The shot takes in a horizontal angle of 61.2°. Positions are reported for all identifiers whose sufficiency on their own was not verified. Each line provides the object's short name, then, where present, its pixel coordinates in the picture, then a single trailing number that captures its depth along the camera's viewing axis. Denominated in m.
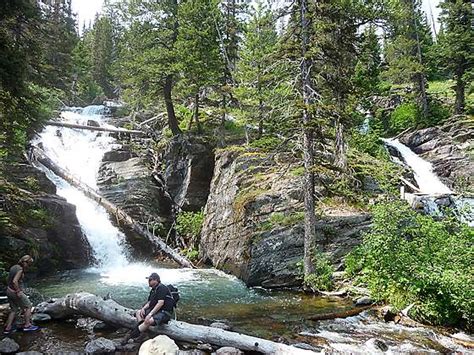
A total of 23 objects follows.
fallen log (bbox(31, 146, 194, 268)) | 21.76
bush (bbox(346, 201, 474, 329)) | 9.92
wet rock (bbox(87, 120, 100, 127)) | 36.00
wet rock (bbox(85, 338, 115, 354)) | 7.68
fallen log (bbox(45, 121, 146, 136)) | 31.97
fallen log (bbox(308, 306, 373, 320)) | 10.74
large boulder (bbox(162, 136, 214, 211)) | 25.25
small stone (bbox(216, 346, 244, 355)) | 7.82
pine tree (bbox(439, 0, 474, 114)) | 32.59
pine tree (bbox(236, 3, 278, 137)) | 23.45
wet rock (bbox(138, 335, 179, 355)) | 6.73
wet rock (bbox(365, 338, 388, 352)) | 8.24
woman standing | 9.12
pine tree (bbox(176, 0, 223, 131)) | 24.27
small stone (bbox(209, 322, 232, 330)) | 9.48
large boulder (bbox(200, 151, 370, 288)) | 15.34
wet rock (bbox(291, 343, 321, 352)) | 8.09
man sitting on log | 8.22
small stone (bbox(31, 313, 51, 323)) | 9.85
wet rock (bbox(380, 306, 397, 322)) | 10.59
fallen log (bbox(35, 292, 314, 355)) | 7.93
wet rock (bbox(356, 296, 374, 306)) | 12.00
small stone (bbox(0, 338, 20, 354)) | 7.66
